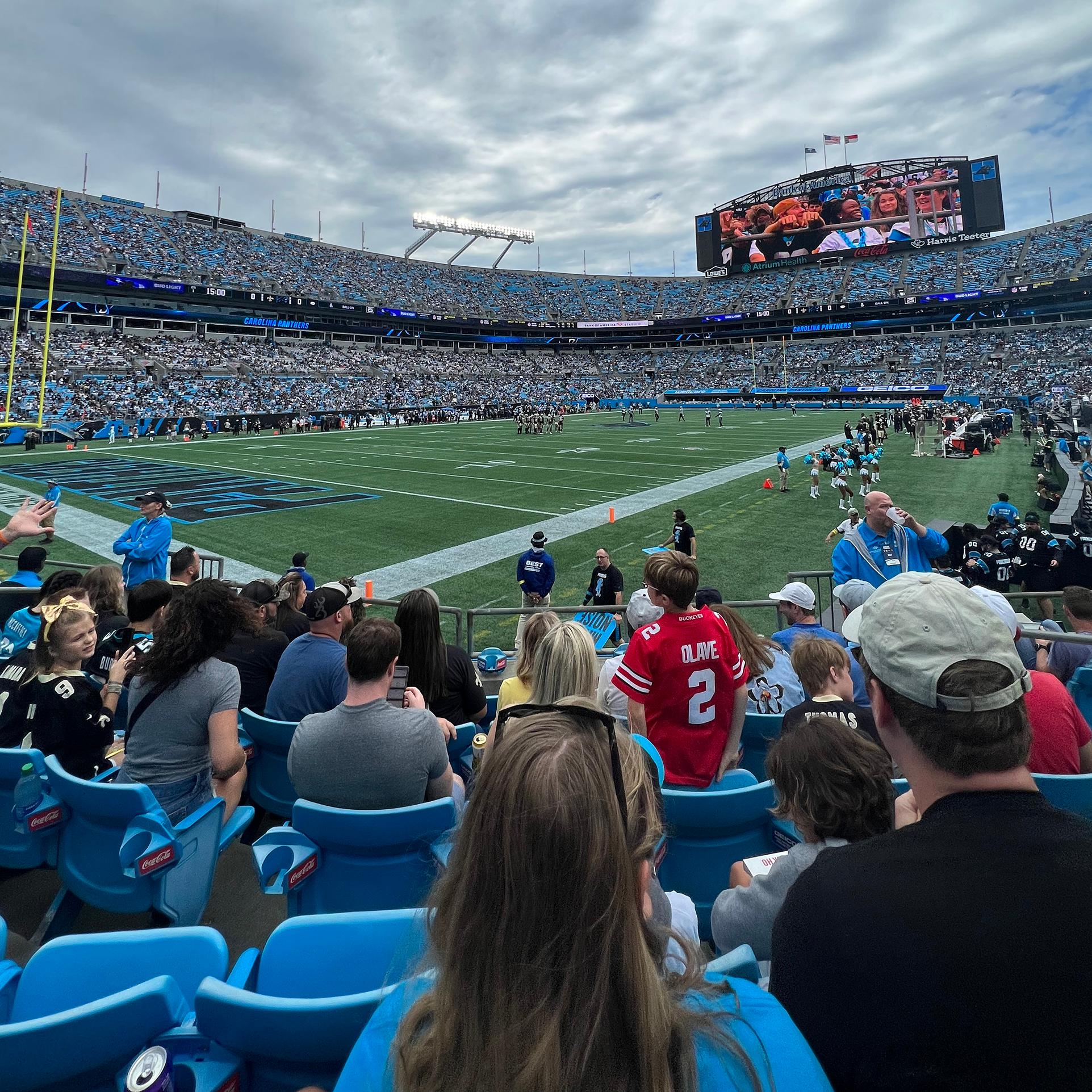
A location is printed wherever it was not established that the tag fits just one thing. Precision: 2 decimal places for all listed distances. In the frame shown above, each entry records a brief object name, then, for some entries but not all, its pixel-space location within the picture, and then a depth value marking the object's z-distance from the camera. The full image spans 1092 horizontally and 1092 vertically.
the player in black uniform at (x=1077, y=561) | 10.02
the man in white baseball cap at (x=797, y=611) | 5.16
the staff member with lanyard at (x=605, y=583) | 9.44
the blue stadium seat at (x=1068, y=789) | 2.90
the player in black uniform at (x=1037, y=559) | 10.24
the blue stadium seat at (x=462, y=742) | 4.07
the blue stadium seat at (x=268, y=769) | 4.00
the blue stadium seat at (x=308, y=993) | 1.48
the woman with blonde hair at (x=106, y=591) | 6.27
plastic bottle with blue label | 3.23
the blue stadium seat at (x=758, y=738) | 4.31
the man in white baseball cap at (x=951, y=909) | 1.07
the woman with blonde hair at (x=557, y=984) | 0.99
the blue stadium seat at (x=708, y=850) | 3.00
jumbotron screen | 80.25
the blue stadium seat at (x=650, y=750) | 2.64
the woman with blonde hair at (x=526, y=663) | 4.16
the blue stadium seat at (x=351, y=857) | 2.63
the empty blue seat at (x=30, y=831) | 3.23
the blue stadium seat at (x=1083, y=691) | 4.89
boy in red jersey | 3.56
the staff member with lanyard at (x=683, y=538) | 11.04
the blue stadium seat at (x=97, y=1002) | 1.50
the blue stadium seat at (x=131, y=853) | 2.89
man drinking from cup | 6.39
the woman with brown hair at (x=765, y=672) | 4.38
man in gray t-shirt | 2.92
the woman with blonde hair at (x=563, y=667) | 3.22
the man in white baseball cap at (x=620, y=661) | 4.20
